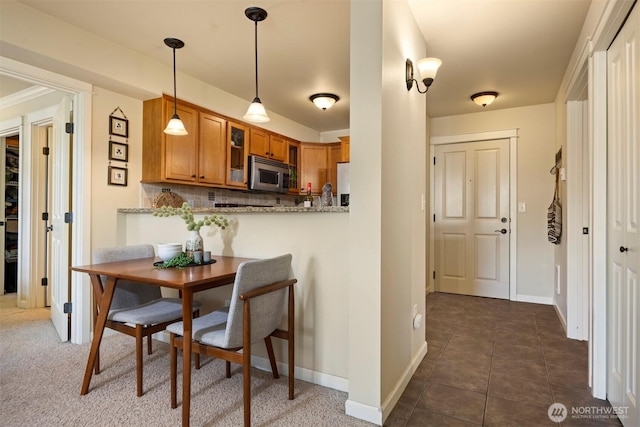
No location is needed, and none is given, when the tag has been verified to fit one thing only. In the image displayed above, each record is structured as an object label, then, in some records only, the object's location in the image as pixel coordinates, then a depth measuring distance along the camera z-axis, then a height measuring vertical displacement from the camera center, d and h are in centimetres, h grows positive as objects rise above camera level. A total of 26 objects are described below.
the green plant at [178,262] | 210 -31
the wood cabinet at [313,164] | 520 +75
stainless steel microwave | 421 +49
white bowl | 220 -25
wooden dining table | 165 -35
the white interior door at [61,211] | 283 +2
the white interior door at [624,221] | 157 -5
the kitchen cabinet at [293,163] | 498 +74
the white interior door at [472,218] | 436 -7
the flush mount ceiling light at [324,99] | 386 +130
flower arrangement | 226 -4
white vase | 223 -21
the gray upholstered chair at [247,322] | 161 -57
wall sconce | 208 +89
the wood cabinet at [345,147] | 491 +96
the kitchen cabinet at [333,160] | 522 +81
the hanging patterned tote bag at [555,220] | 344 -8
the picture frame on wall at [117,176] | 295 +33
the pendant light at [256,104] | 225 +77
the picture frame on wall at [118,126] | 295 +77
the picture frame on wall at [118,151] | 295 +55
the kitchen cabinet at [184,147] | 312 +66
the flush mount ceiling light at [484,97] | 368 +127
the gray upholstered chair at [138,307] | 198 -61
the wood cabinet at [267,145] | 429 +91
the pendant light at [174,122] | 252 +68
